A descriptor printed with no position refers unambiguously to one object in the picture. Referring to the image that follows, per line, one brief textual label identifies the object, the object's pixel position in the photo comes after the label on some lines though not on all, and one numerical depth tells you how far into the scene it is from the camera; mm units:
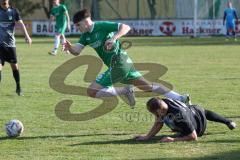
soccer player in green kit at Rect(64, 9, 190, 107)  16934
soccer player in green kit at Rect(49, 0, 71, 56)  45398
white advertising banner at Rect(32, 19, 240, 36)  81326
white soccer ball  15596
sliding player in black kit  14620
